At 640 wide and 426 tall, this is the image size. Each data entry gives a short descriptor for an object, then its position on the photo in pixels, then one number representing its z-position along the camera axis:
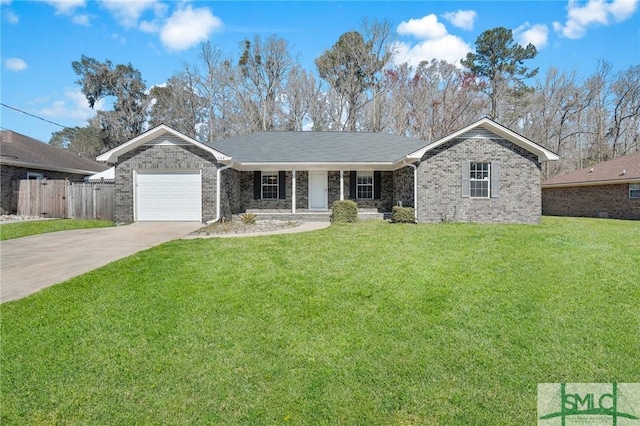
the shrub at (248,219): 14.33
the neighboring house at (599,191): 17.72
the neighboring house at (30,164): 16.81
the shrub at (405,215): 14.09
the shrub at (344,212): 14.79
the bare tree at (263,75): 31.48
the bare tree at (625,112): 31.28
